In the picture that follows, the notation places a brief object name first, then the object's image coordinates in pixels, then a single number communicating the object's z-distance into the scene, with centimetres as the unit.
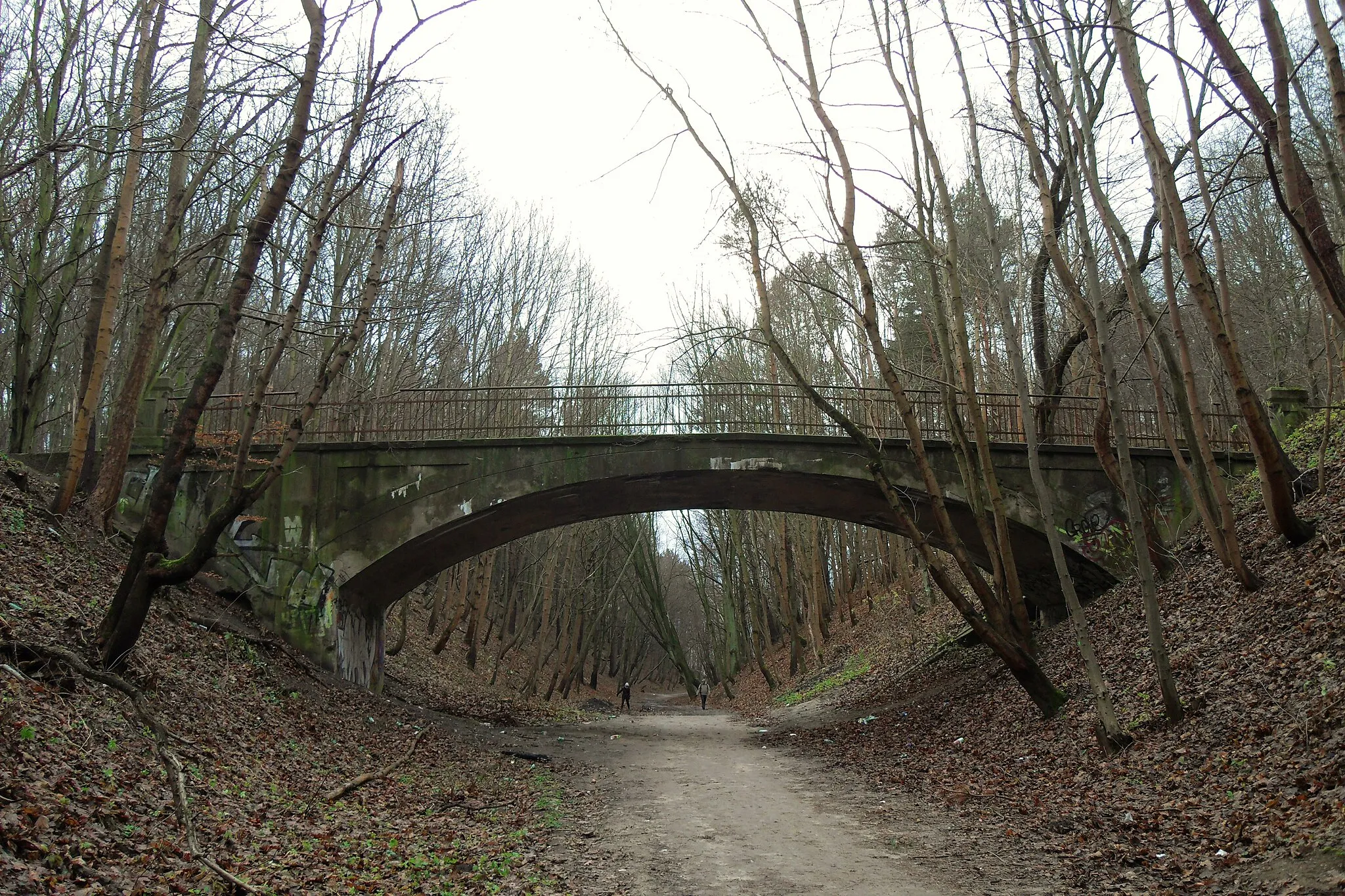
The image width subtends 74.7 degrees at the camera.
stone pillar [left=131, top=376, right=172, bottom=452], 1253
